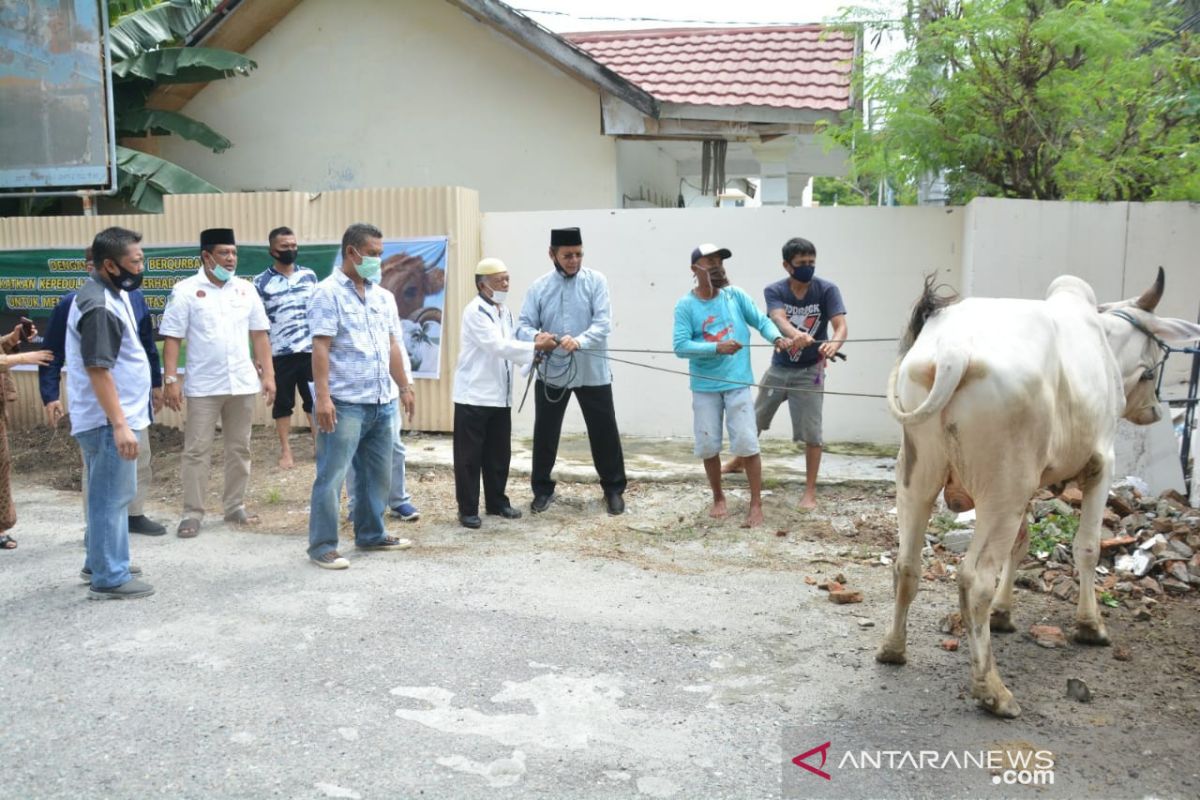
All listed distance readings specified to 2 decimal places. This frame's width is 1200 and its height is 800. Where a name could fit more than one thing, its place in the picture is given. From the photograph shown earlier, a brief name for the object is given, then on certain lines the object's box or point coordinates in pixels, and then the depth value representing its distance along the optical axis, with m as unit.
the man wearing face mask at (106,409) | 5.36
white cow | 4.04
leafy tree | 7.66
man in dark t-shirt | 7.17
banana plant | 11.91
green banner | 10.02
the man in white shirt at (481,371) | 6.95
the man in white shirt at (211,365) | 7.00
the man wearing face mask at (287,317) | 8.42
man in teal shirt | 6.86
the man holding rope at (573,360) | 7.19
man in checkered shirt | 6.03
